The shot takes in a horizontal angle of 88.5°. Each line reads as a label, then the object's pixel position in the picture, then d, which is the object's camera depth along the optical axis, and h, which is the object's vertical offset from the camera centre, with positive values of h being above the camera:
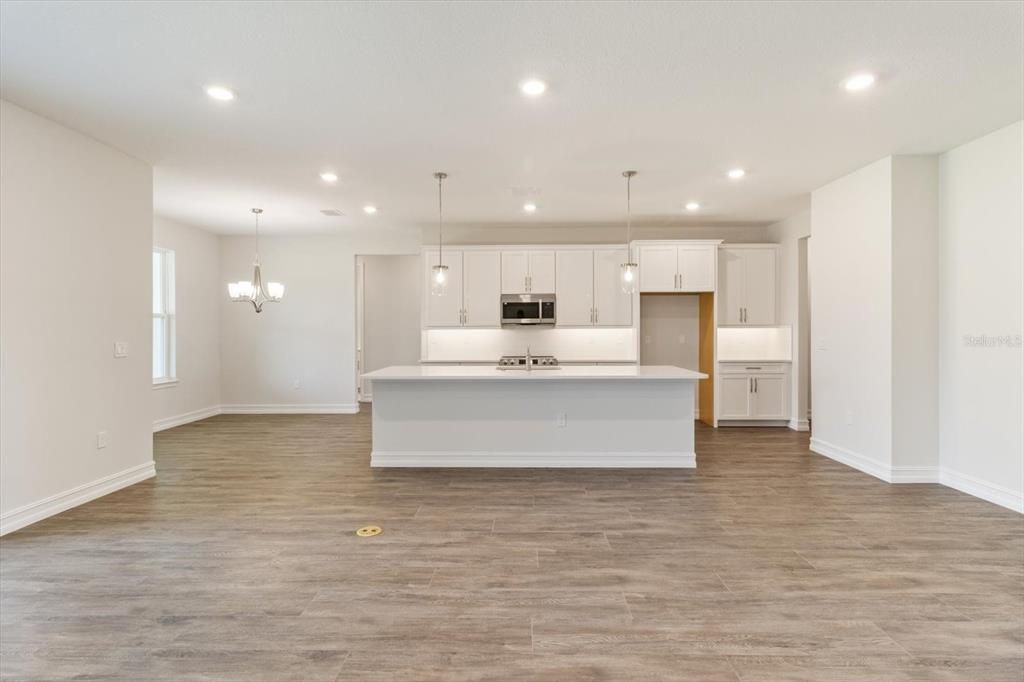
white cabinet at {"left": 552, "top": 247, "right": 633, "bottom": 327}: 7.28 +0.70
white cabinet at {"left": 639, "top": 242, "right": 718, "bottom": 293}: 7.14 +1.00
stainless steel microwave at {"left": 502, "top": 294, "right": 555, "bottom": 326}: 7.24 +0.43
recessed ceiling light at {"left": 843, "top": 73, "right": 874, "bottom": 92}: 3.04 +1.52
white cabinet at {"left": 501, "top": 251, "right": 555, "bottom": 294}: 7.31 +0.96
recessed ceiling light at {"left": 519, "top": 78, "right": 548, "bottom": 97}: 3.11 +1.53
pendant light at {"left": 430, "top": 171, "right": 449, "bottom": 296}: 5.06 +0.65
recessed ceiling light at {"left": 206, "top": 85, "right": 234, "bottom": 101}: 3.19 +1.53
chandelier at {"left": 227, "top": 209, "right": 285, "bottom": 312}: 6.42 +0.64
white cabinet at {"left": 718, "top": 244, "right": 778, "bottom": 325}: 7.20 +0.73
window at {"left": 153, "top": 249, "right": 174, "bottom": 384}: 7.12 +0.35
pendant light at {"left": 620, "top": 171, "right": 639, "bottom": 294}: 4.96 +0.66
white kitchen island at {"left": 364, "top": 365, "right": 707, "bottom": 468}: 4.97 -0.77
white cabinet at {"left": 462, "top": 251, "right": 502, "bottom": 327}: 7.35 +0.77
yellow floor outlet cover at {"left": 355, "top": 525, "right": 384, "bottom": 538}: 3.33 -1.22
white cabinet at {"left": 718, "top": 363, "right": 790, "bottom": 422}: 7.04 -0.69
